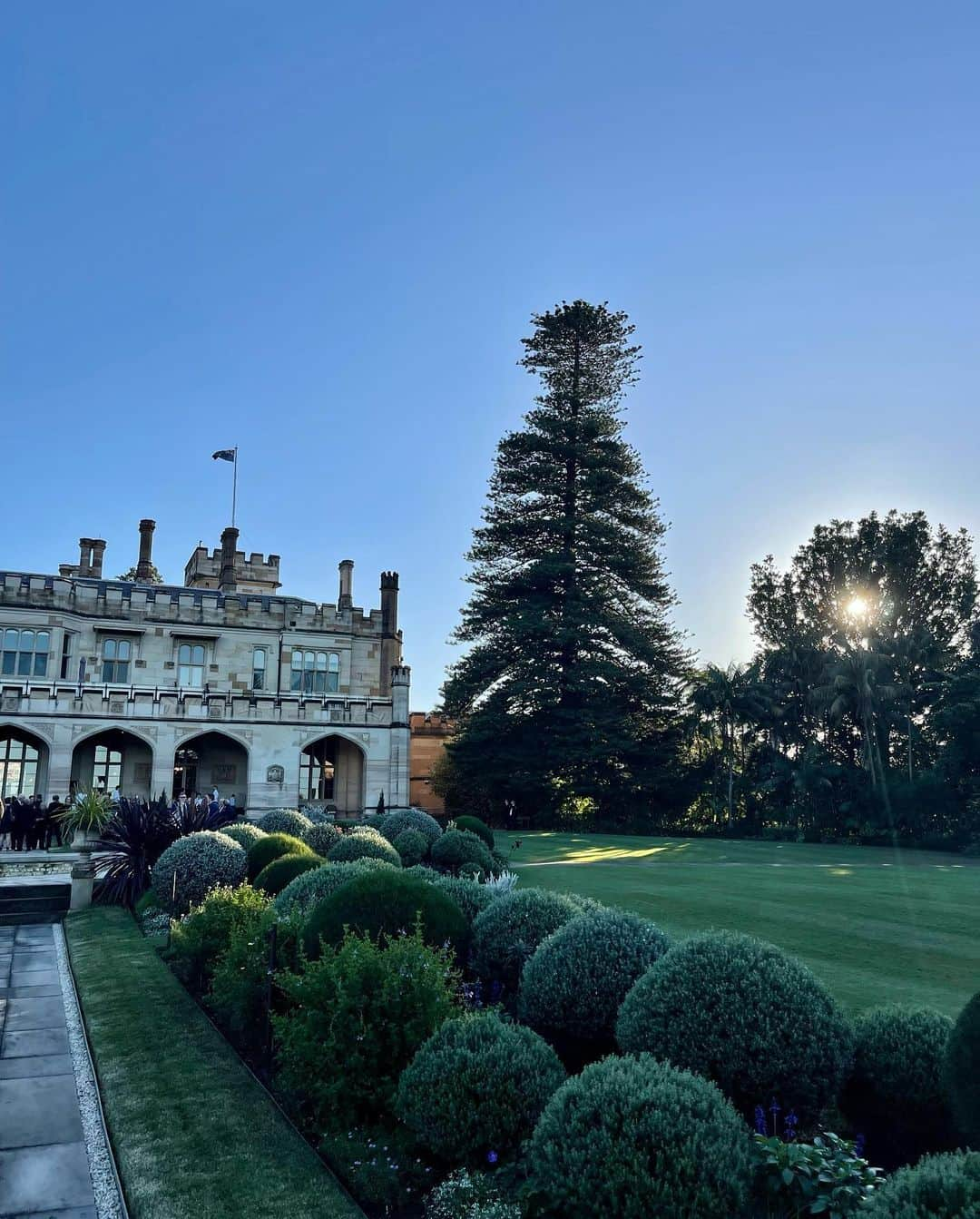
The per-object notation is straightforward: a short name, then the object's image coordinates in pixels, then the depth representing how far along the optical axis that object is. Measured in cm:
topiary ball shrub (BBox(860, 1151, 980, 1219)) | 370
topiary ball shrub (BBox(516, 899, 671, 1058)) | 805
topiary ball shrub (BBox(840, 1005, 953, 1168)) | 630
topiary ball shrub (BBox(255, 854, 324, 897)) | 1421
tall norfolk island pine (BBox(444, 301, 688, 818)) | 4347
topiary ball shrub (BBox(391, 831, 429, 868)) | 2092
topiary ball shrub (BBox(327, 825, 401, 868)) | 1666
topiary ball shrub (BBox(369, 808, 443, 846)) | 2428
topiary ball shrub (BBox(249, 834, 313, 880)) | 1706
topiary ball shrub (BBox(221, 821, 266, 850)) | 2009
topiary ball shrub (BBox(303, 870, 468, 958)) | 934
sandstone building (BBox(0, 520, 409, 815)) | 3550
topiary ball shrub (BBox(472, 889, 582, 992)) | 990
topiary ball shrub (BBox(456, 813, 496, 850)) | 2558
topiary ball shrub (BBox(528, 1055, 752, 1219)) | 467
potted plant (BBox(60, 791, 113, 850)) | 2492
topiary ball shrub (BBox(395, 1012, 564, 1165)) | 606
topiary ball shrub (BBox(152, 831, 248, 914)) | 1683
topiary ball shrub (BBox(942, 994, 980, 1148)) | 490
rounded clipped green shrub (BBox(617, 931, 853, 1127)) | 623
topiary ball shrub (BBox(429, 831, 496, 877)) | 2039
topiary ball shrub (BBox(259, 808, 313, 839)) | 2341
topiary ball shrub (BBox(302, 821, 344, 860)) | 2159
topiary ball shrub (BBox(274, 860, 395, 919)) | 1169
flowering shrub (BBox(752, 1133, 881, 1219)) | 489
